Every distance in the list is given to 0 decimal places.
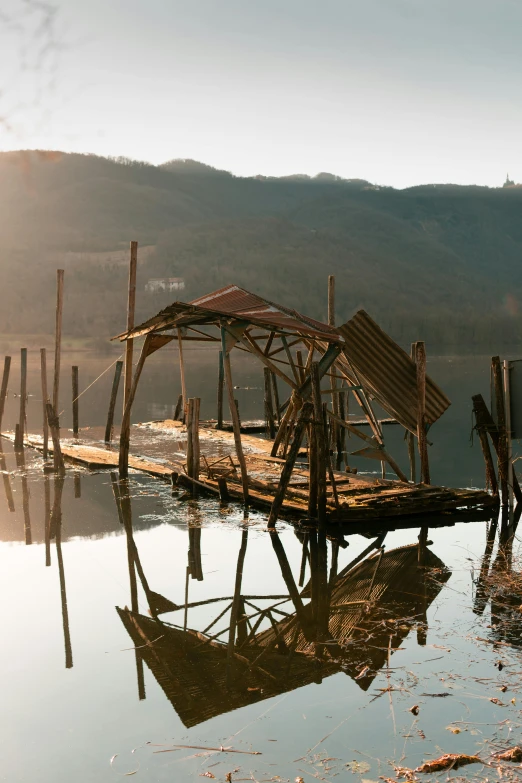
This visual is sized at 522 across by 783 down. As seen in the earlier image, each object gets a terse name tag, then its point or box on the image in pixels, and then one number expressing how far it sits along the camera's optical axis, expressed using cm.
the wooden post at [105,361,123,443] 2492
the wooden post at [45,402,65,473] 1878
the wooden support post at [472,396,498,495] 1433
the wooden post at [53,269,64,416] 1895
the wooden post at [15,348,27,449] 2357
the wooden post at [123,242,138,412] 1723
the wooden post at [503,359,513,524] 1390
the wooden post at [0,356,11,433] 2462
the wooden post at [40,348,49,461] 2030
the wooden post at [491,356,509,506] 1400
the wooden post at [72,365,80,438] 2617
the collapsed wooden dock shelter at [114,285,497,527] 1309
